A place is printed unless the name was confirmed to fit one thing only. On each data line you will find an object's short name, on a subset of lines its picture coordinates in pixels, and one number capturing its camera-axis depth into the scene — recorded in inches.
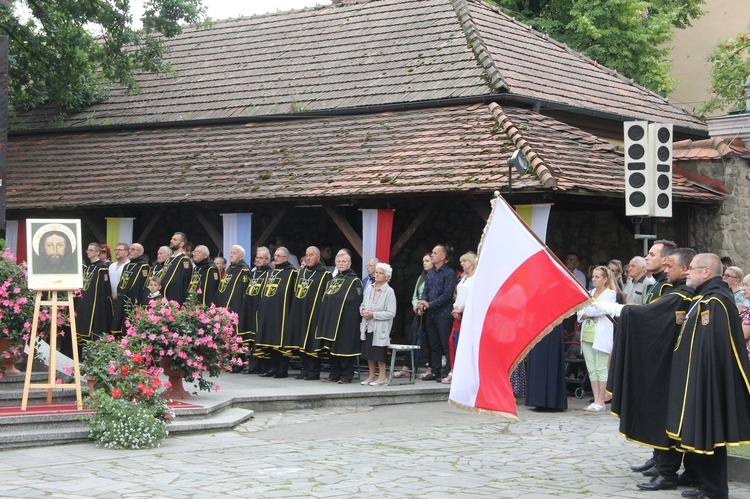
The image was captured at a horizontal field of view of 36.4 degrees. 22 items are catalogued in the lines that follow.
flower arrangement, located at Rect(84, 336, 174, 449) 399.5
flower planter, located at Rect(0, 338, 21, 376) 466.6
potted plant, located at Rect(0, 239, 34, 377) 458.6
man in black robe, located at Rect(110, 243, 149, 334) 666.2
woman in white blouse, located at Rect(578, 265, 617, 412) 531.2
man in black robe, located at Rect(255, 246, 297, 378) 616.7
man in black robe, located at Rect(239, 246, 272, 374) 631.8
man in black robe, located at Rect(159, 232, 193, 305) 643.5
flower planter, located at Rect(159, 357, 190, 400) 479.2
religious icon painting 436.8
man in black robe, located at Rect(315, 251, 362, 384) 586.9
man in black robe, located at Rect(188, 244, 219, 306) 660.1
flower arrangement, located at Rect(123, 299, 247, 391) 468.1
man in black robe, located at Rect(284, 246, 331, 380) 605.6
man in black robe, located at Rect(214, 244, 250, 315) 638.5
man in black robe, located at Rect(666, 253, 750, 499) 317.1
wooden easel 430.3
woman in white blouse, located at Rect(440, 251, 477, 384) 569.6
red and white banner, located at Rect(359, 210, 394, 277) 652.1
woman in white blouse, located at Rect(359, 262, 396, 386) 576.4
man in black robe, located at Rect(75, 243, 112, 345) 677.3
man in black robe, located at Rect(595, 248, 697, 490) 338.1
